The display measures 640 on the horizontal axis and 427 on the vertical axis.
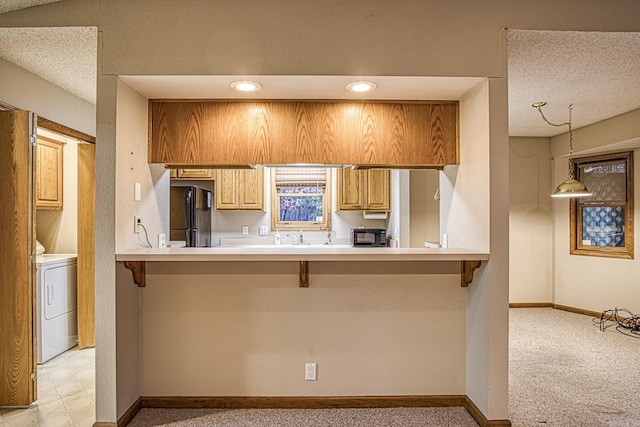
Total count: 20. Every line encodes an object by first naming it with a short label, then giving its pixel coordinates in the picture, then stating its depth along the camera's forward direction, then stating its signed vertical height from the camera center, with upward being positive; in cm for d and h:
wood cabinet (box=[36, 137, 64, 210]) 379 +42
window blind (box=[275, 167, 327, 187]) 525 +51
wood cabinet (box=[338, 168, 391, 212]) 492 +32
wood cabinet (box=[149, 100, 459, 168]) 261 +56
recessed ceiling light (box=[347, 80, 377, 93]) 232 +79
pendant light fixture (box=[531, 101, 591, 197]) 392 +25
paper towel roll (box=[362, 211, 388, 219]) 521 -2
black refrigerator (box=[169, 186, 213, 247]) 403 -1
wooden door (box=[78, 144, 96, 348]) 365 -31
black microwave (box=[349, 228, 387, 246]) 464 -28
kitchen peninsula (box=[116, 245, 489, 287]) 221 -24
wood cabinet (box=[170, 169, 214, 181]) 499 +53
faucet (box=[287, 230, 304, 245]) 522 -32
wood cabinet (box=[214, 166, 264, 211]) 498 +32
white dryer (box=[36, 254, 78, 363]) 335 -83
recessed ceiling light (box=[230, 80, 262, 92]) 232 +80
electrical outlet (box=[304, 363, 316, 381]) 256 -106
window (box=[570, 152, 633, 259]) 459 +5
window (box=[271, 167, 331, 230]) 526 +21
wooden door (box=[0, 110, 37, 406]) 257 -29
